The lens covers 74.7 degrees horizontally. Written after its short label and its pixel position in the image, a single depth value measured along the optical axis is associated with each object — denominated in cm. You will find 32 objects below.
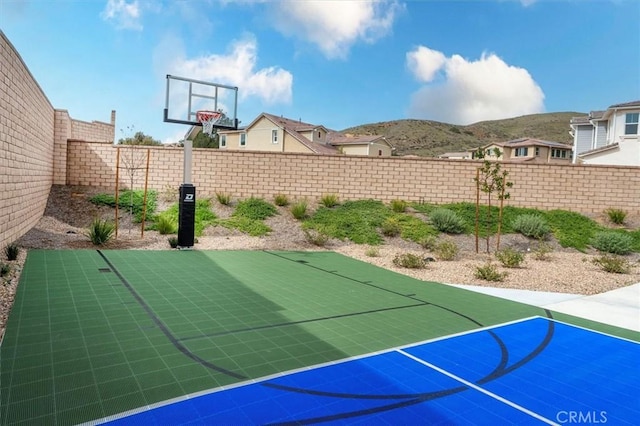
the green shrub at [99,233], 990
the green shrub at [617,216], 1457
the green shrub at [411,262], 936
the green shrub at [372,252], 1076
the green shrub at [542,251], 1099
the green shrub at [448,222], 1355
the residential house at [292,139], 3825
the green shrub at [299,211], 1433
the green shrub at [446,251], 1045
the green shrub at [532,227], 1334
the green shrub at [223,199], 1490
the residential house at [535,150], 4503
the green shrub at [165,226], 1208
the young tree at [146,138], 3112
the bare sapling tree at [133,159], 1535
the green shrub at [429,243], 1195
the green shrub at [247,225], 1300
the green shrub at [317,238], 1202
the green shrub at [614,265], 941
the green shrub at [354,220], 1301
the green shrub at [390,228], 1320
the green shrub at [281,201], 1527
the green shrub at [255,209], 1426
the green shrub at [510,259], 964
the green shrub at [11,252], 722
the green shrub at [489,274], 834
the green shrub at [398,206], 1507
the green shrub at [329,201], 1541
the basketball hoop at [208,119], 1339
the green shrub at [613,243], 1210
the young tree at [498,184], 1194
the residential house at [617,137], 2403
